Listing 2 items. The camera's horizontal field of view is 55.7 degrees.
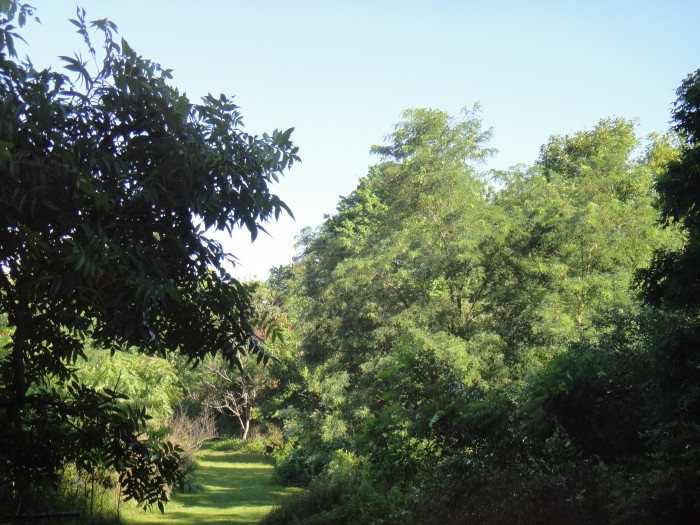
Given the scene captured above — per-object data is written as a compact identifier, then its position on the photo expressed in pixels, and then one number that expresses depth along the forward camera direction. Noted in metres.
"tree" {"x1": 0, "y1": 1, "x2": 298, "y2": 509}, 3.78
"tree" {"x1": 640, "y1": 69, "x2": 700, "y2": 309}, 7.55
